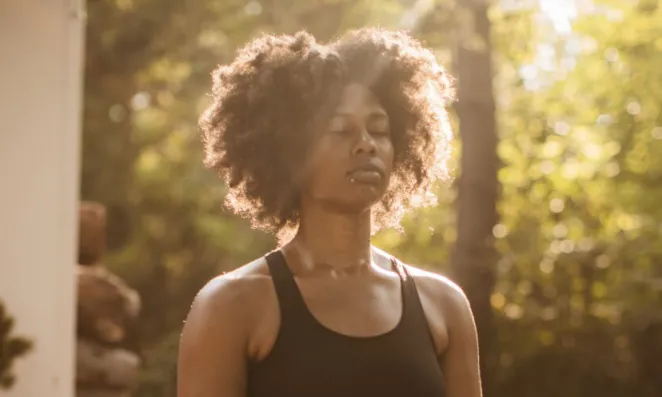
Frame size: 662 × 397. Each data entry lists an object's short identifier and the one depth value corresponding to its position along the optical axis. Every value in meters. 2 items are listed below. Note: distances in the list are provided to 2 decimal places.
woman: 2.30
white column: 7.85
